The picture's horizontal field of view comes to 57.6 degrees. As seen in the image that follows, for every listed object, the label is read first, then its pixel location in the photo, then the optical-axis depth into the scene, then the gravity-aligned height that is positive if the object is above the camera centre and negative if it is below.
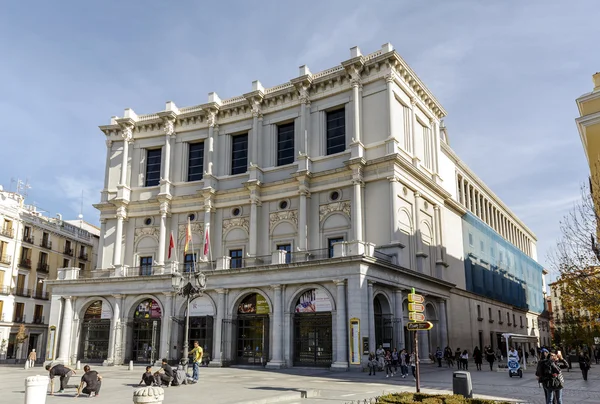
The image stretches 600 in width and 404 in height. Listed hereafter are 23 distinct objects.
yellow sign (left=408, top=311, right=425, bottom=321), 16.59 +0.60
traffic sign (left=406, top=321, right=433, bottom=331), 16.25 +0.32
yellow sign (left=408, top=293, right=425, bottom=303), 16.83 +1.15
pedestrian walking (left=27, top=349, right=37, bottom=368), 34.92 -1.49
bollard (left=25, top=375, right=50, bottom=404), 12.14 -1.17
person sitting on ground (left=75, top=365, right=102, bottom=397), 18.15 -1.55
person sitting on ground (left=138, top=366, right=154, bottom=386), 20.14 -1.47
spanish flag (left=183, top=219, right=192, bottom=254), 35.68 +6.43
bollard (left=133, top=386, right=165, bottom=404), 11.40 -1.21
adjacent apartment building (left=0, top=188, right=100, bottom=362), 51.88 +6.89
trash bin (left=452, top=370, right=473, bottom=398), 15.72 -1.37
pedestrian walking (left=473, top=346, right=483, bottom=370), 34.22 -1.27
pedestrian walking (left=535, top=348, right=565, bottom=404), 13.88 -1.01
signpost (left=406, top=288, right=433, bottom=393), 16.36 +0.64
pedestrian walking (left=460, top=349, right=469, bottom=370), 33.00 -1.39
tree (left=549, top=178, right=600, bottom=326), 21.91 +2.76
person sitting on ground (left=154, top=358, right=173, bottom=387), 20.99 -1.45
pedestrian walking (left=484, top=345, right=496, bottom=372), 33.91 -1.24
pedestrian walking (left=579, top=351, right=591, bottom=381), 24.79 -1.22
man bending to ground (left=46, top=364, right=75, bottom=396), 19.27 -1.33
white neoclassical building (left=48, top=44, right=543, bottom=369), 32.81 +7.80
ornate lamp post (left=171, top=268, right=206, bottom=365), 23.34 +2.15
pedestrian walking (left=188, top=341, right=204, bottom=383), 22.91 -1.05
